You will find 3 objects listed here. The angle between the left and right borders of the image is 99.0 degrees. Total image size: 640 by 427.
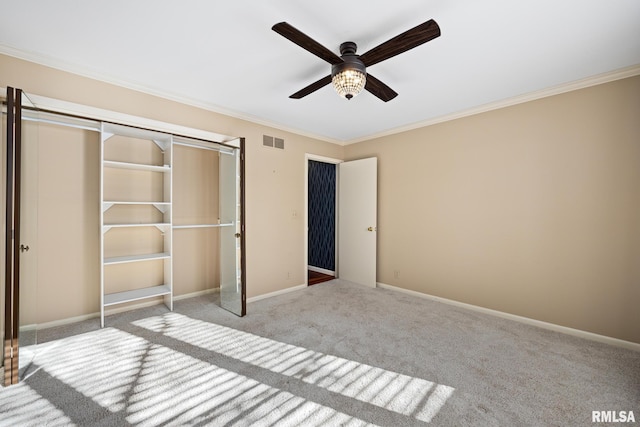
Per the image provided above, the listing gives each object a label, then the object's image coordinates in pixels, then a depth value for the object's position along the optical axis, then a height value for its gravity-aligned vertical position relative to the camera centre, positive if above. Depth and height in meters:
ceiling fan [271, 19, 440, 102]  1.59 +1.05
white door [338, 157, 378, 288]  4.57 -0.16
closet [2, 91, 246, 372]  2.35 -0.07
